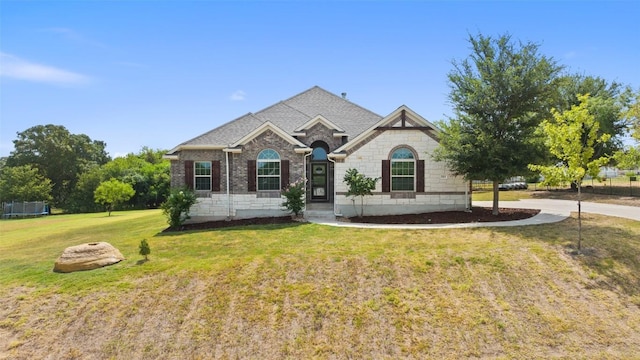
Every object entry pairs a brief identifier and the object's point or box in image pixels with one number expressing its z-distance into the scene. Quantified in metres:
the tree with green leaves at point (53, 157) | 46.62
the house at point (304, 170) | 16.81
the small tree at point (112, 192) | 31.16
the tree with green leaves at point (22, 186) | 38.31
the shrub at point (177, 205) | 15.56
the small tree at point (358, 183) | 15.83
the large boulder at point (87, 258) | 9.96
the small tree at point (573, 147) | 9.90
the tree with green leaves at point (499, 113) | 14.30
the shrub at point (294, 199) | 16.14
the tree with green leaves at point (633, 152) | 12.72
